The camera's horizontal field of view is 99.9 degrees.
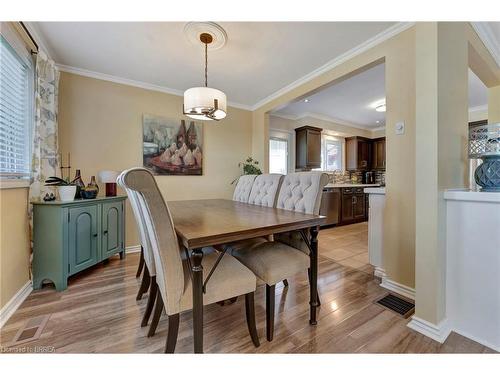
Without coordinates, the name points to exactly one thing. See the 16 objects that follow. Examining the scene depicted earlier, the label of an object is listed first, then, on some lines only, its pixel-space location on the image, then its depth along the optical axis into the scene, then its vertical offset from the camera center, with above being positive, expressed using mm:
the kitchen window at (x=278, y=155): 4590 +712
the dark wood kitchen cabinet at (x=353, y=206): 4660 -414
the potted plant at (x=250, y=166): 3749 +387
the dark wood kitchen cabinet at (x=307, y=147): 4512 +883
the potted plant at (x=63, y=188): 1979 -14
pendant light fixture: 1820 +755
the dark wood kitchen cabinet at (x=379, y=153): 5477 +910
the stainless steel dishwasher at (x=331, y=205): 4324 -357
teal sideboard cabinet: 1887 -497
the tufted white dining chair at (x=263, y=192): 1819 -50
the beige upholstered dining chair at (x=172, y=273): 925 -467
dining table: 1001 -221
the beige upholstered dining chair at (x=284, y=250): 1281 -462
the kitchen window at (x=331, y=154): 5293 +870
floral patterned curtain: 1963 +592
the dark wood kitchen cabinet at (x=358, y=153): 5383 +909
